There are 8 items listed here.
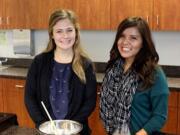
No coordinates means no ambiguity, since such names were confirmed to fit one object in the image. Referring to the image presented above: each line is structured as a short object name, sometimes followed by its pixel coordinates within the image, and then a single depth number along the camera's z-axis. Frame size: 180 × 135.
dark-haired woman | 1.57
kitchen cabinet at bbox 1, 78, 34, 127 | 3.54
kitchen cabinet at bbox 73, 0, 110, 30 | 3.22
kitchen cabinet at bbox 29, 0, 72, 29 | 3.40
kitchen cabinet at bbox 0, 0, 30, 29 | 3.62
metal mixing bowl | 1.37
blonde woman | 1.81
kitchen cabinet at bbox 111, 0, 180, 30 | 2.95
